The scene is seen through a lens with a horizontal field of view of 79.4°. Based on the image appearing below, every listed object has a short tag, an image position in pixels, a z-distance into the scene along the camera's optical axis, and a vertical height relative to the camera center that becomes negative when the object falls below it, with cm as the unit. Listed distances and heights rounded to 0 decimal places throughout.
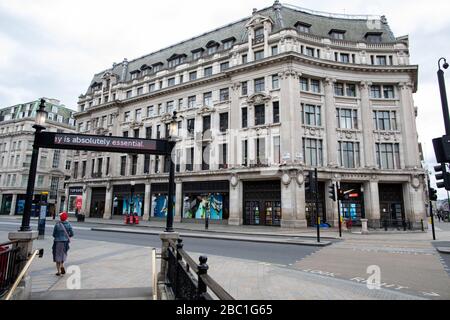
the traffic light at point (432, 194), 1742 +109
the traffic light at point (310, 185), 1810 +161
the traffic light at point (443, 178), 976 +117
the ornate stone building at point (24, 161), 5647 +961
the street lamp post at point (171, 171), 852 +120
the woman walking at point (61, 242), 832 -112
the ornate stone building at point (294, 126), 2895 +953
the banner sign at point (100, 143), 859 +205
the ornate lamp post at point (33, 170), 730 +102
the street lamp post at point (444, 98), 931 +407
